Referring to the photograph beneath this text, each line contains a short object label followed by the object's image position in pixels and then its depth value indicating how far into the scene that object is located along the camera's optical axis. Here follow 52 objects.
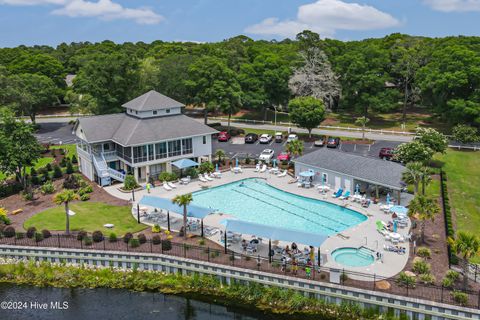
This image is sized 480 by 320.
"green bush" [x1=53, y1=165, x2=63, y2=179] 54.34
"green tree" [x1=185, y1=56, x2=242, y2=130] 74.62
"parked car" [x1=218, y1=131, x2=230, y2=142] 71.50
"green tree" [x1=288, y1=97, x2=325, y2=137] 67.94
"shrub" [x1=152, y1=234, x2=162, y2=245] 35.17
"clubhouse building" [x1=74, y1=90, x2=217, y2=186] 51.81
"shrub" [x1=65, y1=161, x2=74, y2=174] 56.22
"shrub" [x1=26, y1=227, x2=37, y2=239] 36.84
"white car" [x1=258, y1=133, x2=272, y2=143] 69.19
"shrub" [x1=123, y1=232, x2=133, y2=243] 35.53
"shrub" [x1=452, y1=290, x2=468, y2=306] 26.17
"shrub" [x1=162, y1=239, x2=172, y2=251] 34.25
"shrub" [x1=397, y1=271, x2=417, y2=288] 28.15
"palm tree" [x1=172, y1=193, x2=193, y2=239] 35.66
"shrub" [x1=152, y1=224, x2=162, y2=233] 37.94
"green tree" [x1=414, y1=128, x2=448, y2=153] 51.19
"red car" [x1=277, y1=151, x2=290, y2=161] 58.35
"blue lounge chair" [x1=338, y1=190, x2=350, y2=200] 45.44
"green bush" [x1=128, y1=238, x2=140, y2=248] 34.81
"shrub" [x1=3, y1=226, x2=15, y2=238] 37.09
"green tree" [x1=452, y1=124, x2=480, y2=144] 61.47
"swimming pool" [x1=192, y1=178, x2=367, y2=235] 40.62
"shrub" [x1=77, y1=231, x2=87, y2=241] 36.25
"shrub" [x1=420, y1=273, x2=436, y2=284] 28.31
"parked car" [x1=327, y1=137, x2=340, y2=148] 65.44
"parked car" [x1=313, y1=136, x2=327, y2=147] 66.75
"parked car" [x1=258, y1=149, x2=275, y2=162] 59.16
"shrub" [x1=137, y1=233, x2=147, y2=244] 35.53
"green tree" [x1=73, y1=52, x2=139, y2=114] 72.88
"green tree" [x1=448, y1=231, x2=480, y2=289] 27.45
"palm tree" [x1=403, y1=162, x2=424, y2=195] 40.47
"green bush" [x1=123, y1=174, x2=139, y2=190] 49.19
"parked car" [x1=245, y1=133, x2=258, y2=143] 69.88
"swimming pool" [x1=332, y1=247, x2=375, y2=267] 32.25
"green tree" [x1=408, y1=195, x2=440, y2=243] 34.09
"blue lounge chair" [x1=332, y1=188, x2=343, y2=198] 46.03
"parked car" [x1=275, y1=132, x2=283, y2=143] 69.88
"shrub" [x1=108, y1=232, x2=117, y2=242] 35.69
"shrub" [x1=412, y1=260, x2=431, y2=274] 29.52
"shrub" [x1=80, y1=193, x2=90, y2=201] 46.56
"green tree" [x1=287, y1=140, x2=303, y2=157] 55.34
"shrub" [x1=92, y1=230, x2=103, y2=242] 36.03
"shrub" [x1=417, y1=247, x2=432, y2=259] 32.00
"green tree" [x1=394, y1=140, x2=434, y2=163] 47.45
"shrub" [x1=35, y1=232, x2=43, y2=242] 35.88
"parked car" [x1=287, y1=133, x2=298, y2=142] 69.30
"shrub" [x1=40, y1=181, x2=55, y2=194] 48.75
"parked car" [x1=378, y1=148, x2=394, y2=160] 57.72
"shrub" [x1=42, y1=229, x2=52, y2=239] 36.66
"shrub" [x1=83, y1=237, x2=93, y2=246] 35.66
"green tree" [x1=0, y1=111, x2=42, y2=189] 47.50
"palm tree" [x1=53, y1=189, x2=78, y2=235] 36.22
